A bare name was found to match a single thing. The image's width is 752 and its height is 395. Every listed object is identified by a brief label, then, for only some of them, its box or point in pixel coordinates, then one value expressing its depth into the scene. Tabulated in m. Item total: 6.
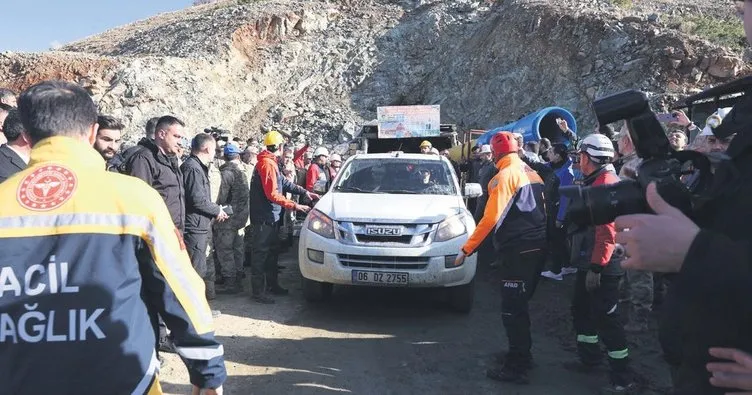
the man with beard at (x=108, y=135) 4.14
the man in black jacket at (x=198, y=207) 5.09
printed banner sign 13.78
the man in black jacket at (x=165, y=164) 4.26
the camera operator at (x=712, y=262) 1.11
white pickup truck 5.20
